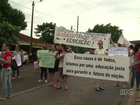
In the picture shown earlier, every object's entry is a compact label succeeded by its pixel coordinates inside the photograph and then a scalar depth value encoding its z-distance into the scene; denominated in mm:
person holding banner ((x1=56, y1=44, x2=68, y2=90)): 5963
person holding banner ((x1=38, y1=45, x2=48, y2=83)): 7627
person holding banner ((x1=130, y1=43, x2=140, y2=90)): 5911
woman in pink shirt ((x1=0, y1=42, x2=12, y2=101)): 4781
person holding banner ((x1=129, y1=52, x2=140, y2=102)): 5133
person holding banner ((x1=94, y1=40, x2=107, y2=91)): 6055
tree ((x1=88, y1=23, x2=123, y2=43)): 45738
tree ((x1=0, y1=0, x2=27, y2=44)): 15497
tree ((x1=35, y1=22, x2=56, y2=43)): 36531
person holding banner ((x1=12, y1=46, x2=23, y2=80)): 8681
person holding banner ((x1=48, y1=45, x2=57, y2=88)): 6719
